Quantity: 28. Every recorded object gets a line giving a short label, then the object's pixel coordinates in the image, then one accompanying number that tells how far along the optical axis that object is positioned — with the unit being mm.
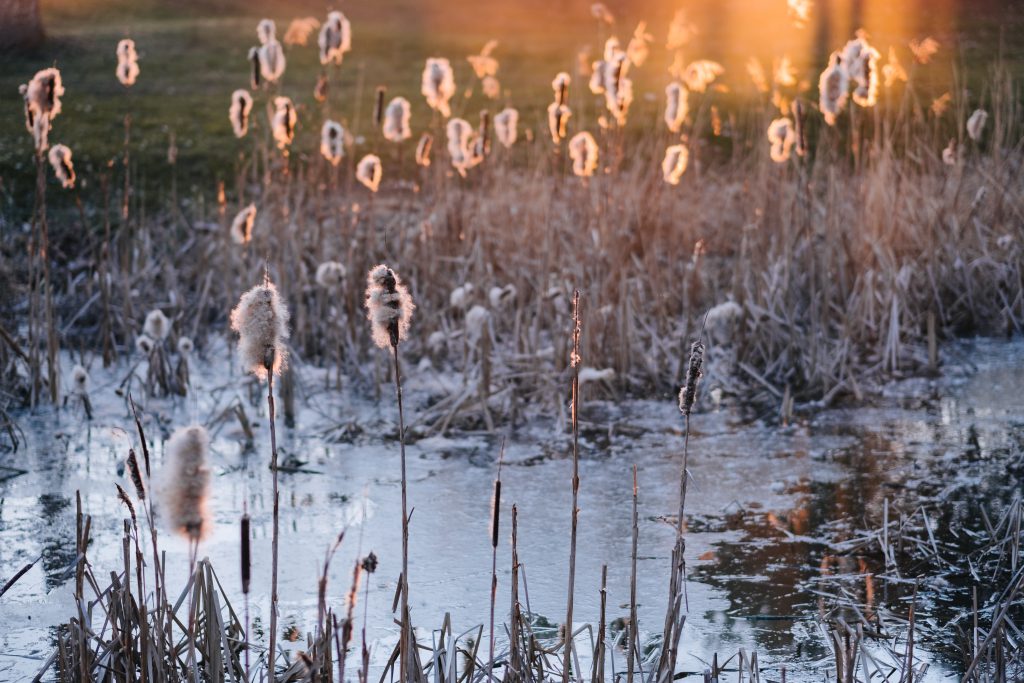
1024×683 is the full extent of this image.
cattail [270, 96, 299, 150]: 4629
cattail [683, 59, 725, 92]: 5871
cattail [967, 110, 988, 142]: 5453
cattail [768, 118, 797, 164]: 5160
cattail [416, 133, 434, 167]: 5341
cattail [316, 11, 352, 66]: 5105
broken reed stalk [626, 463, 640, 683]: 1847
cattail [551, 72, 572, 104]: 4703
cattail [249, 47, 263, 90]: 4970
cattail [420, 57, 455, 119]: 5242
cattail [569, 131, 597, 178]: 5020
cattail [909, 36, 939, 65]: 5543
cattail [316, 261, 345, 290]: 4898
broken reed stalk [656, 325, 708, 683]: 1739
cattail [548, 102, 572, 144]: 4696
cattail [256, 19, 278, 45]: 5327
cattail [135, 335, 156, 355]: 4683
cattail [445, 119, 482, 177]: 5355
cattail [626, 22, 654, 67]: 5891
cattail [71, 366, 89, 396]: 4313
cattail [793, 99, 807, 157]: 4750
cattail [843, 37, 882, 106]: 4727
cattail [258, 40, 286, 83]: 5199
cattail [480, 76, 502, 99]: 6414
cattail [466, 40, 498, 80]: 6121
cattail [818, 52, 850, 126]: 4879
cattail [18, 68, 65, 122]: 3865
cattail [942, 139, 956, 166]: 5555
